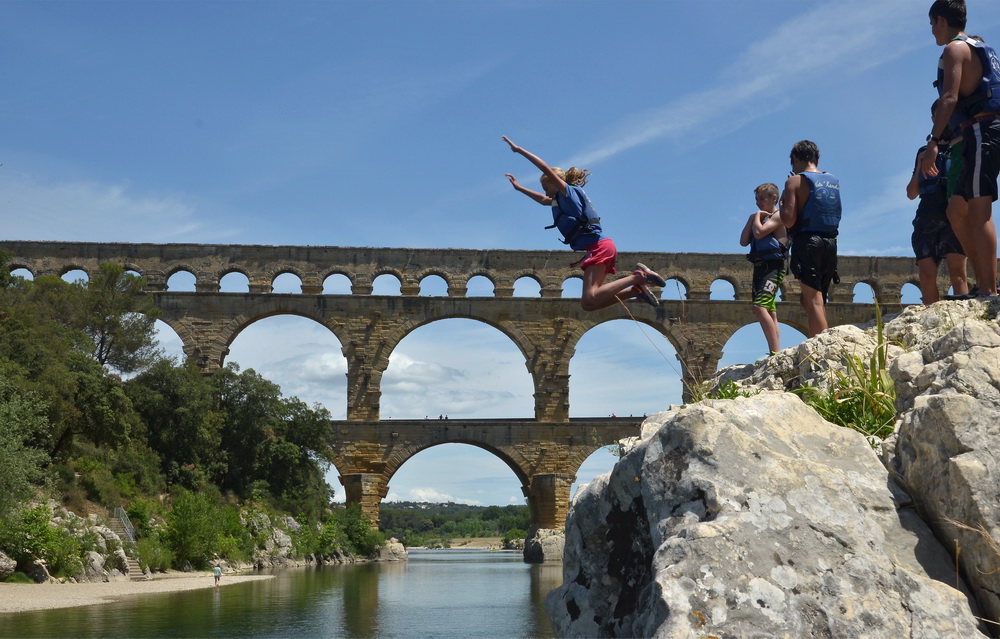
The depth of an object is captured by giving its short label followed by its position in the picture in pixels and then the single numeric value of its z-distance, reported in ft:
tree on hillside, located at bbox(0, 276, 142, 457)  67.62
